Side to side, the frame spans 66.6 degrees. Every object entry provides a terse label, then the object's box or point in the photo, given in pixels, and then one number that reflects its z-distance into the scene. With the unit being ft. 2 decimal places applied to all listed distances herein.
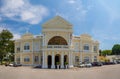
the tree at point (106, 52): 163.73
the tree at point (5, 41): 92.91
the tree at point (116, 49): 151.78
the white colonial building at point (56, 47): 66.87
